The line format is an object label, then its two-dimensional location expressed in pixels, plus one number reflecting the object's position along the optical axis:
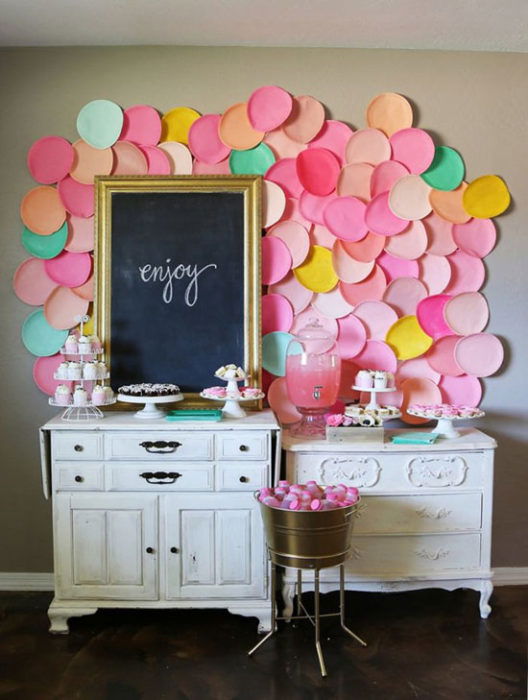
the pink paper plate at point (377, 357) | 3.07
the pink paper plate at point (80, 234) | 3.03
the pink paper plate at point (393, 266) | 3.05
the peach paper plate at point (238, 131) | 2.99
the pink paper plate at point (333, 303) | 3.06
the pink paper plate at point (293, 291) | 3.06
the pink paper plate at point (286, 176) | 3.01
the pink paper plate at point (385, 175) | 3.01
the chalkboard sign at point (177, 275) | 2.99
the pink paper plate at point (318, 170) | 3.00
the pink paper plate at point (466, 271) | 3.06
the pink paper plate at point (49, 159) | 3.00
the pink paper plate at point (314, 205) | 3.02
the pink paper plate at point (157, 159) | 3.00
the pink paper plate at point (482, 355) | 3.08
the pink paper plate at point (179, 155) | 3.00
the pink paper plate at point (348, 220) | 3.02
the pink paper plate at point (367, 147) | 3.01
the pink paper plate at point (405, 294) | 3.05
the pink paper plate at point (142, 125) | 2.99
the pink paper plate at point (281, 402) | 3.06
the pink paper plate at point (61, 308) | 3.04
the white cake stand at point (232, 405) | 2.80
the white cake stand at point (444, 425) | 2.83
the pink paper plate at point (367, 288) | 3.05
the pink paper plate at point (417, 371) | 3.09
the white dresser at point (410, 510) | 2.74
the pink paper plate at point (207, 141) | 2.99
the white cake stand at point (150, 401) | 2.74
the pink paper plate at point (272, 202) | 3.01
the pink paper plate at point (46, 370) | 3.05
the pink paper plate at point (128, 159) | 3.00
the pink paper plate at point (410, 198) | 3.02
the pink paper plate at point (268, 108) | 2.99
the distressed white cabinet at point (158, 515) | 2.66
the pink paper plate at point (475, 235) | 3.05
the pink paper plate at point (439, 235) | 3.04
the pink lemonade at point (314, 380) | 2.86
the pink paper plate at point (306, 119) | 3.00
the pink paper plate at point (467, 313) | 3.06
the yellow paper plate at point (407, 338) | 3.07
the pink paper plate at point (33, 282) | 3.04
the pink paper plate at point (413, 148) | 3.00
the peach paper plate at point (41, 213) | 3.01
